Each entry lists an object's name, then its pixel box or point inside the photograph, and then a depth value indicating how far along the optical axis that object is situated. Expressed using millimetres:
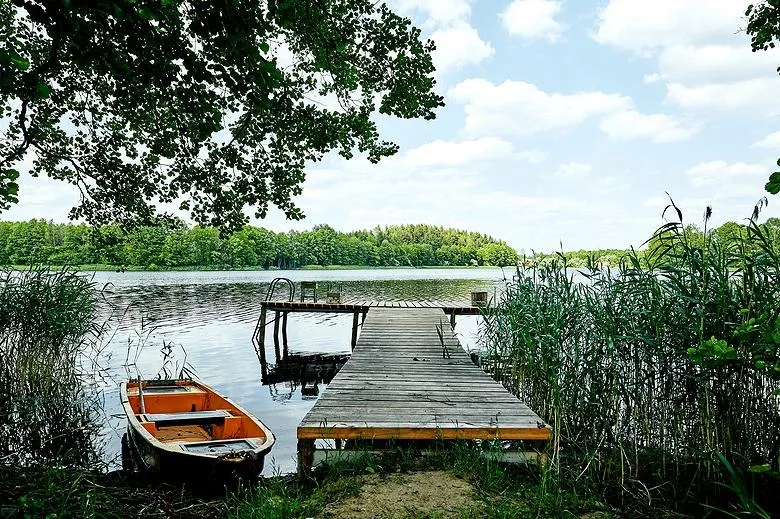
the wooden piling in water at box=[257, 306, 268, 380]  16662
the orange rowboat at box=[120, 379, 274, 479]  5773
